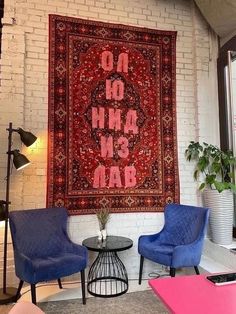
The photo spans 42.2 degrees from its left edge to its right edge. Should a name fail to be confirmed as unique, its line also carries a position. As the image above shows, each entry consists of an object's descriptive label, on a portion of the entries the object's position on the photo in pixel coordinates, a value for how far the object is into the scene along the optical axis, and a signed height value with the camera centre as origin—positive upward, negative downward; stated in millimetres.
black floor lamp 2978 +137
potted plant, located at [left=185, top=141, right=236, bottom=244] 3541 -3
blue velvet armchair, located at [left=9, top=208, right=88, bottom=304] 2691 -656
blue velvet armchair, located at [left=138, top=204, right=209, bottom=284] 3059 -641
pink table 1374 -567
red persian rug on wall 3584 +799
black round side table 3105 -1030
